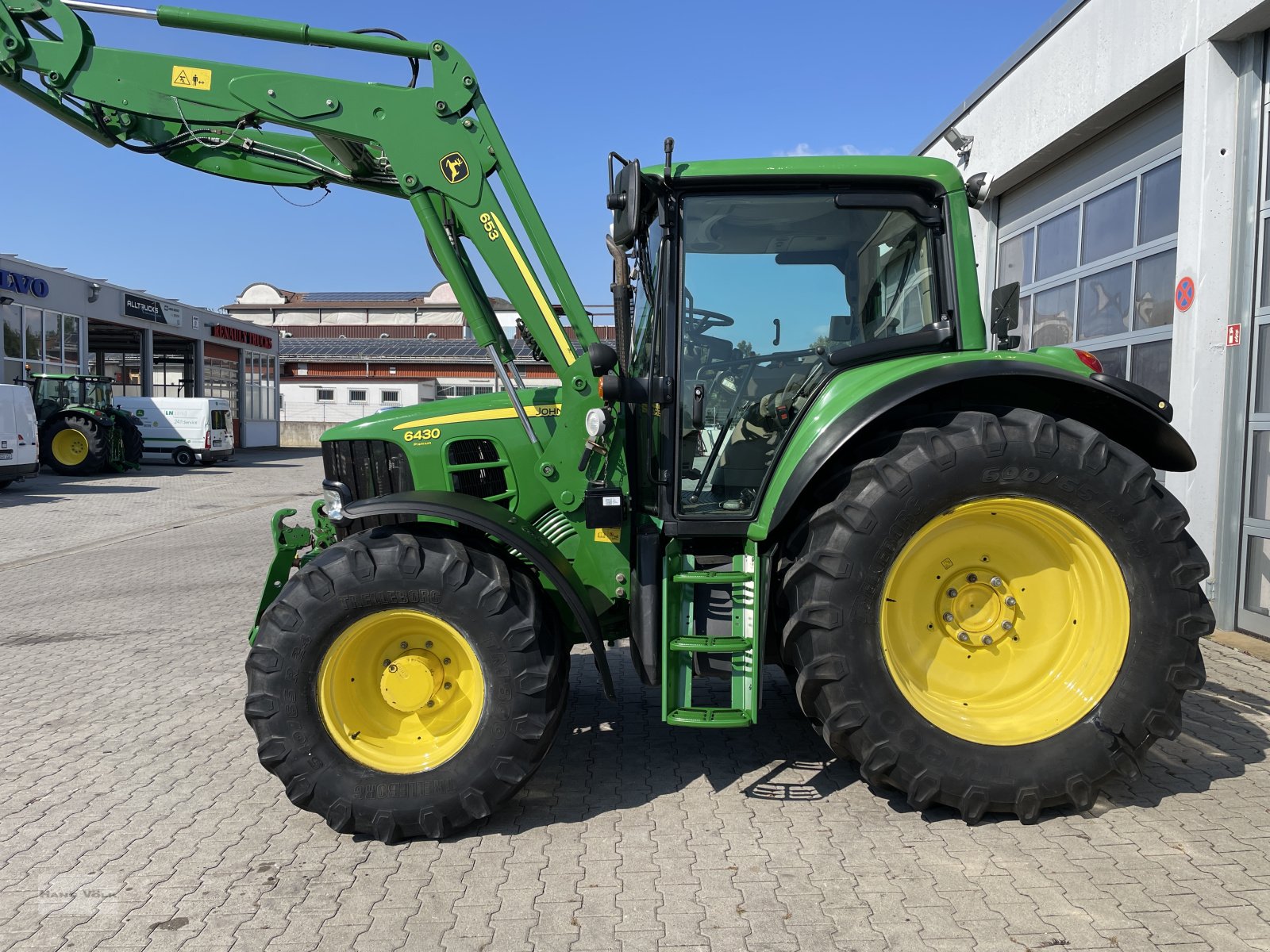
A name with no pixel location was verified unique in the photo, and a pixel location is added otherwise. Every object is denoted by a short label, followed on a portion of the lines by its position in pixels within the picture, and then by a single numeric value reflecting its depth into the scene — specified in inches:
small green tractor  778.8
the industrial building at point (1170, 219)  228.5
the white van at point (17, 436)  613.0
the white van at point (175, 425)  923.4
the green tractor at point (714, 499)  125.9
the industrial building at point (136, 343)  863.1
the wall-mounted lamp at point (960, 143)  377.7
